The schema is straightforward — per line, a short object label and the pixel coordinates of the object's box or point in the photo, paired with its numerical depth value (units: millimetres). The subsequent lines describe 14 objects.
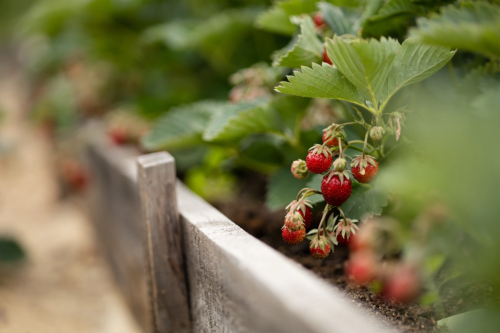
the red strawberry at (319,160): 441
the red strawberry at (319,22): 675
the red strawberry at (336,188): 435
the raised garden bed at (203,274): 351
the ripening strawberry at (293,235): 456
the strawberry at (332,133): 444
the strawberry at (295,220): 440
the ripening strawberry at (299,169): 485
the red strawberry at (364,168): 435
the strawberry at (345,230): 449
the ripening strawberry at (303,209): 454
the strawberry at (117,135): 1379
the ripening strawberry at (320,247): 451
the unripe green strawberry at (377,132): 446
